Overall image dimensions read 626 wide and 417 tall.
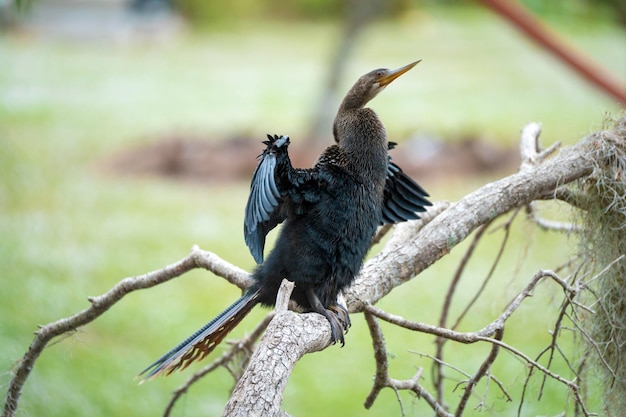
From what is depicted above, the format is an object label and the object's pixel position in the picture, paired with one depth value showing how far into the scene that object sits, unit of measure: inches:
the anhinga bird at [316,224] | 450.8
